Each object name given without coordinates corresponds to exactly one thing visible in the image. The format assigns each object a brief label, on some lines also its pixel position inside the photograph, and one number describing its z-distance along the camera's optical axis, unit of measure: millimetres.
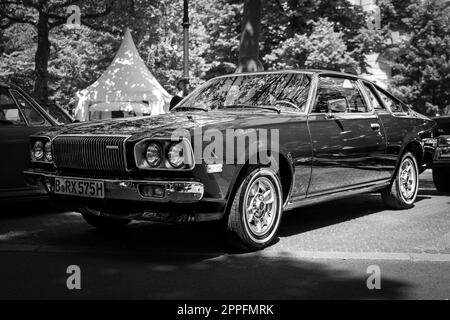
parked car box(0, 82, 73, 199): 6992
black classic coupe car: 4746
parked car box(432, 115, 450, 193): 8719
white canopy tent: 20125
